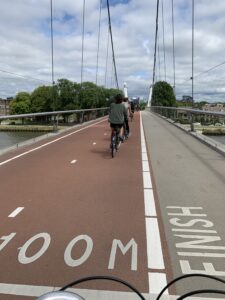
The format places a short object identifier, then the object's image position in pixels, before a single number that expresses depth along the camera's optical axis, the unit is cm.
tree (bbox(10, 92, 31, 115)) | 6984
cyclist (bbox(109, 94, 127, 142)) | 721
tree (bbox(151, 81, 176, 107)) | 5646
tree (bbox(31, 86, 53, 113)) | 5982
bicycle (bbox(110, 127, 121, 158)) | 654
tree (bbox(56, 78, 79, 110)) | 5345
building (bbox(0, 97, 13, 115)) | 7376
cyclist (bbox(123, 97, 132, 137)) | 929
